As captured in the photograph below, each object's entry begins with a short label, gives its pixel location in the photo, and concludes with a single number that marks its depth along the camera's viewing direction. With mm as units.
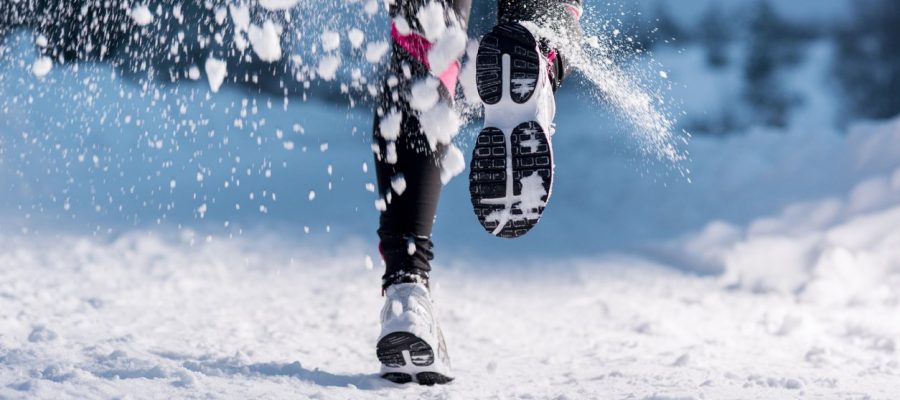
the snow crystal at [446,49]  4681
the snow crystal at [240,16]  4826
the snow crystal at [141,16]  4862
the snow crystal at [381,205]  4728
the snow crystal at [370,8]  4764
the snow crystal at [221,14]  4865
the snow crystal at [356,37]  4777
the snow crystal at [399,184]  4709
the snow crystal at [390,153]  4720
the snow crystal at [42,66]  4929
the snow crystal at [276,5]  4788
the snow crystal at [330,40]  4775
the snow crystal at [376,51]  4732
